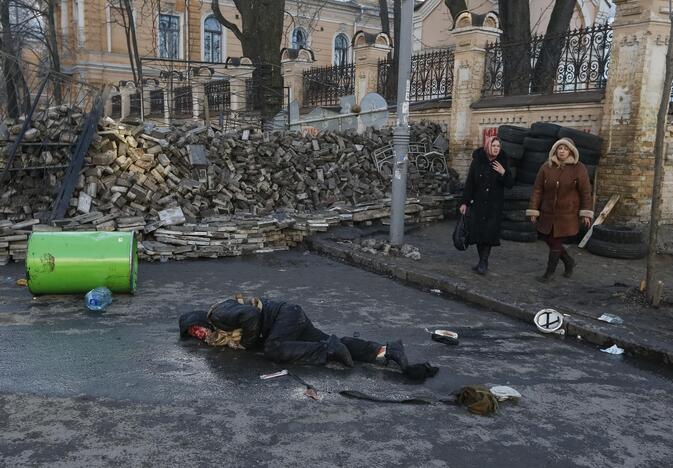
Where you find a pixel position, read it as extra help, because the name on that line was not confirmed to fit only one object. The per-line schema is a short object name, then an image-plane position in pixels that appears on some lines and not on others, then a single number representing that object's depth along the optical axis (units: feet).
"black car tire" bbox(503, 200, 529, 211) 32.55
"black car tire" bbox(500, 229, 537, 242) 32.30
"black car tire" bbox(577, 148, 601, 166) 32.32
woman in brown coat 22.67
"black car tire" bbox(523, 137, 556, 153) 33.12
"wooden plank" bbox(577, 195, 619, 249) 31.76
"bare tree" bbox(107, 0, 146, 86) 78.19
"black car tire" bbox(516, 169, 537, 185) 33.81
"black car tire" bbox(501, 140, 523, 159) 33.99
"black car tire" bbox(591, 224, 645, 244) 28.25
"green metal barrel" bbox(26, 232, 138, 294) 20.77
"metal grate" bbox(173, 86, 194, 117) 63.10
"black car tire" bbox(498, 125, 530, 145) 34.53
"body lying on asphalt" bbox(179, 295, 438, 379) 15.35
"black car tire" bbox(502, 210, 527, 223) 32.48
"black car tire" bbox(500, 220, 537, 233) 32.42
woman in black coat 24.41
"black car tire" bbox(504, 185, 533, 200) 32.40
